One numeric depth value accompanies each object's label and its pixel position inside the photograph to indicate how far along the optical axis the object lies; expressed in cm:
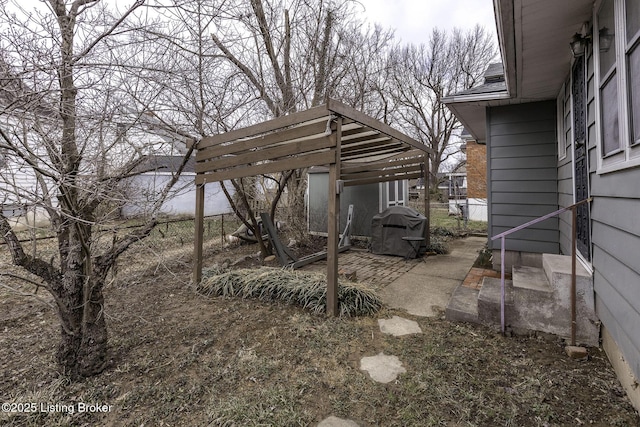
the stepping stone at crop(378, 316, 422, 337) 284
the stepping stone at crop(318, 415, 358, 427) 174
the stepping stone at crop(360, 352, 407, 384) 216
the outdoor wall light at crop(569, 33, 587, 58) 250
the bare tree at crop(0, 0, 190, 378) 195
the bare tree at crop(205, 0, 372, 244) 569
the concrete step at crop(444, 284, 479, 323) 293
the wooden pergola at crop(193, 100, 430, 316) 318
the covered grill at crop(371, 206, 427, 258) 592
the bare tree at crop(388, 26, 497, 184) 1694
